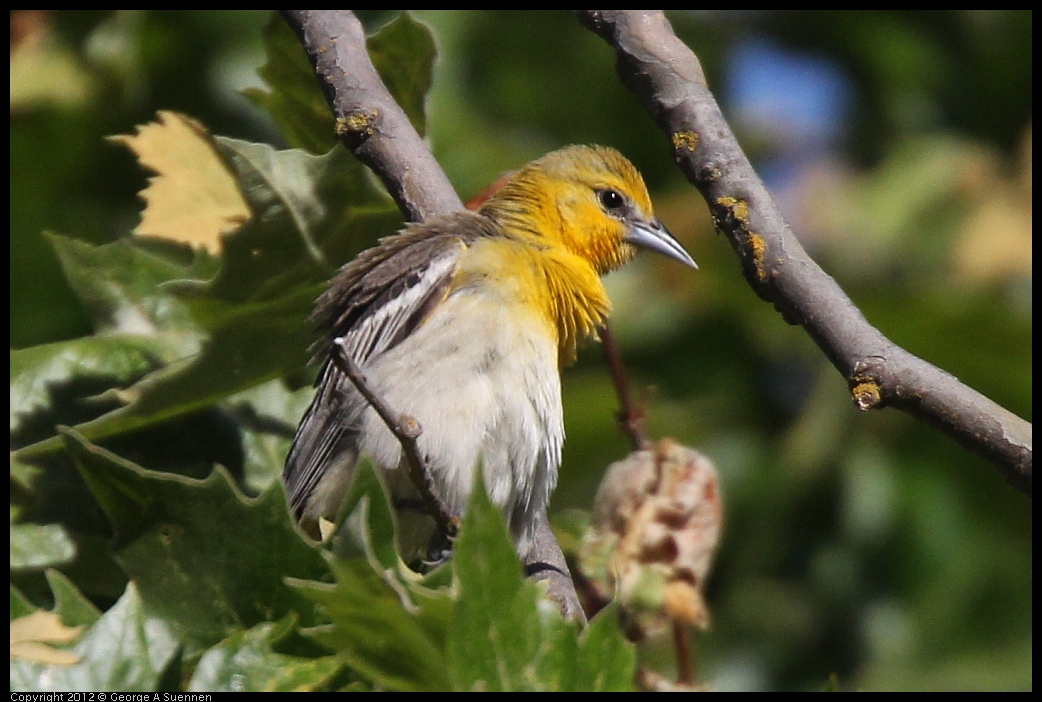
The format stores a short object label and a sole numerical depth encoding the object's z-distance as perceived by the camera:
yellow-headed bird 7.33
